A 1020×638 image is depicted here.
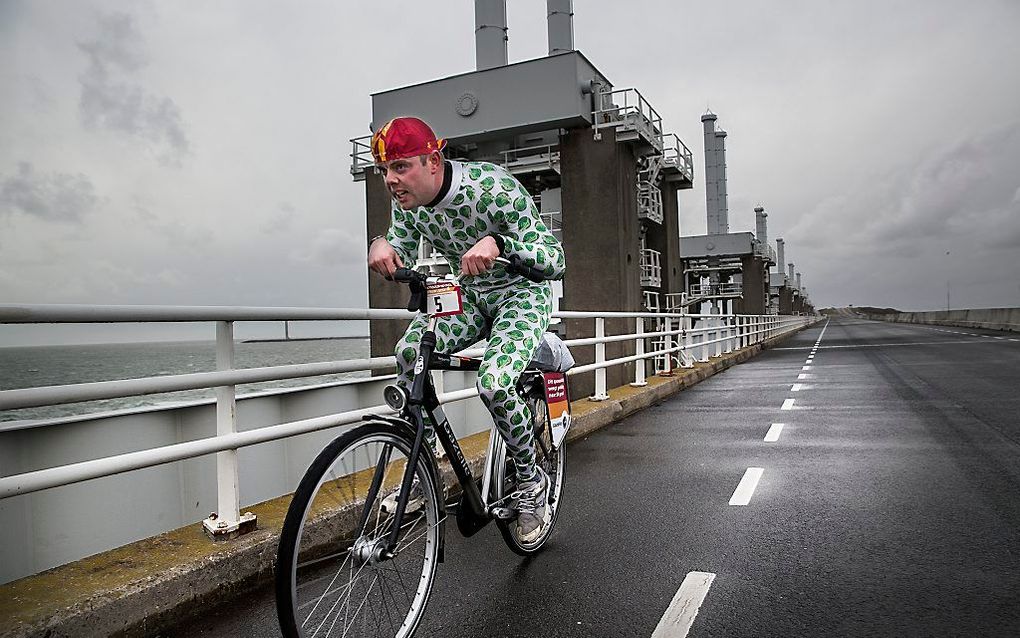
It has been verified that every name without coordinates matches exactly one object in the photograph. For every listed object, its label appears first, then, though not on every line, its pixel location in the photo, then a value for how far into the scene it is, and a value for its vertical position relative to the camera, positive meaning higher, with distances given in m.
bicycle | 2.30 -0.69
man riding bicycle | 2.85 +0.29
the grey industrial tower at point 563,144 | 29.67 +7.54
